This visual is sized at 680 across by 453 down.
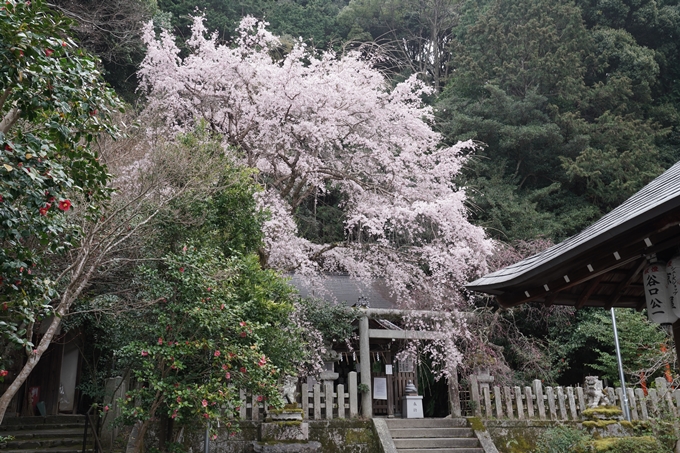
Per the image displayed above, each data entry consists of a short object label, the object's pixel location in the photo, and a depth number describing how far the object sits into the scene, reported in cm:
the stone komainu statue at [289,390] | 927
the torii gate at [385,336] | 1072
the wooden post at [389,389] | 1446
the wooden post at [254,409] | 937
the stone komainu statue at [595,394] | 916
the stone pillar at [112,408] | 845
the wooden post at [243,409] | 932
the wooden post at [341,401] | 1016
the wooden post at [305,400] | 991
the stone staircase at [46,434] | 891
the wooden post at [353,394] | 1040
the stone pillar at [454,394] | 1106
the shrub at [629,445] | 682
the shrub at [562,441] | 799
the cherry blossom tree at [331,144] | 975
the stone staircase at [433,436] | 969
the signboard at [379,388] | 1391
